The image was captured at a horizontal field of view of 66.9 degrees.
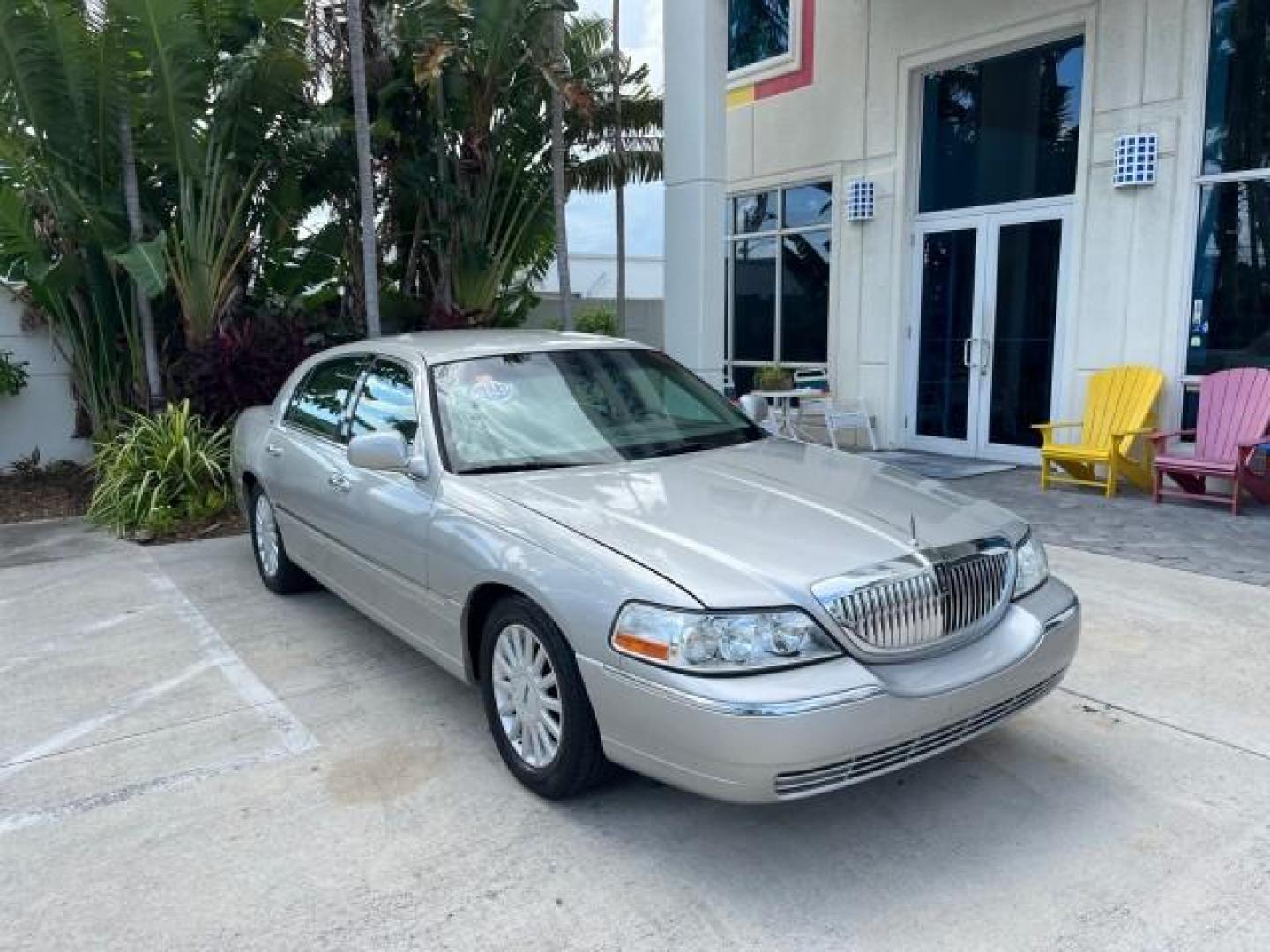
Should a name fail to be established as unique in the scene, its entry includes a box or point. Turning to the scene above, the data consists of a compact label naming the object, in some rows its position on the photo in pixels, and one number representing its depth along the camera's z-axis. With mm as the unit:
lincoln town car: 2732
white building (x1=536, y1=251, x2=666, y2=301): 23688
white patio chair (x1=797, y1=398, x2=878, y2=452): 10359
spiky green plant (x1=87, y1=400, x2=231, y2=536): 7785
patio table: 10273
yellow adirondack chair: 7988
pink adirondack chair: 7176
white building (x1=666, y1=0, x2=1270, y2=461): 7973
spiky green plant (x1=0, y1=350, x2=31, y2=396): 9297
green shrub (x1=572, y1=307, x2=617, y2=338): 18906
